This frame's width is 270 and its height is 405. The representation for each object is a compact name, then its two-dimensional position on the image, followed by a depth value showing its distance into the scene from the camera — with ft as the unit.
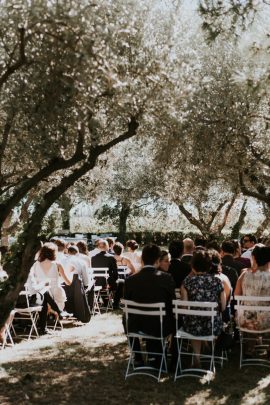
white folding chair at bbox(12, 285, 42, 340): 32.22
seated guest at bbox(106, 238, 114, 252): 50.85
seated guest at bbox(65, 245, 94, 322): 37.76
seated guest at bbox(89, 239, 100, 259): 45.33
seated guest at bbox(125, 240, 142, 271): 44.37
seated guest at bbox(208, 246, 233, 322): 26.49
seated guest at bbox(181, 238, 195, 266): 34.99
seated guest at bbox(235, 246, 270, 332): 25.70
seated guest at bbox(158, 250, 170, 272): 29.19
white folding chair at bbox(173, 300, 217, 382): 22.91
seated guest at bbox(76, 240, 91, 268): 40.96
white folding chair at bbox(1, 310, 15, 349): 29.88
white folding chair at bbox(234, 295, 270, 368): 24.40
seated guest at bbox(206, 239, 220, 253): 33.13
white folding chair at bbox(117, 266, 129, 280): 44.97
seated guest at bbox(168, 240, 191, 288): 29.66
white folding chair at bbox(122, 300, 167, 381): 23.47
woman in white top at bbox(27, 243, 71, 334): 34.40
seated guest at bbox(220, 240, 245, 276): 31.81
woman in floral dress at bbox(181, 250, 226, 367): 24.17
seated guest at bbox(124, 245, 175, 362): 24.23
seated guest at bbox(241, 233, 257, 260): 39.14
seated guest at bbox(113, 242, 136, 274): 45.71
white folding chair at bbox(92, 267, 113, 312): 43.08
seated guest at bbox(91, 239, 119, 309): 44.01
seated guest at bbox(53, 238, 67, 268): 40.84
